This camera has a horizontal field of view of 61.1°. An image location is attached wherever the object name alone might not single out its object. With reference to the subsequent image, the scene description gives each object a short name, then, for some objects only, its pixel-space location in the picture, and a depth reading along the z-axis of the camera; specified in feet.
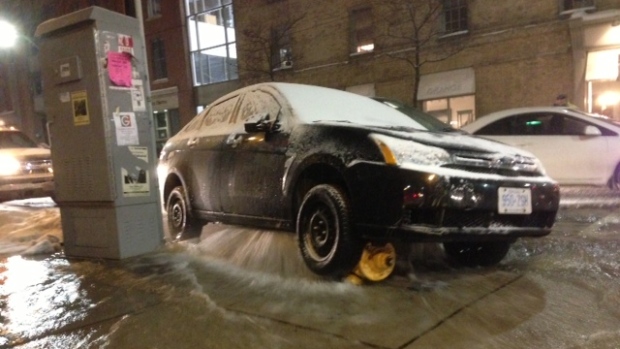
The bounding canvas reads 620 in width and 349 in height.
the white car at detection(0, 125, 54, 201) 32.14
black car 11.91
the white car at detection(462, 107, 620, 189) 25.16
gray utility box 17.48
